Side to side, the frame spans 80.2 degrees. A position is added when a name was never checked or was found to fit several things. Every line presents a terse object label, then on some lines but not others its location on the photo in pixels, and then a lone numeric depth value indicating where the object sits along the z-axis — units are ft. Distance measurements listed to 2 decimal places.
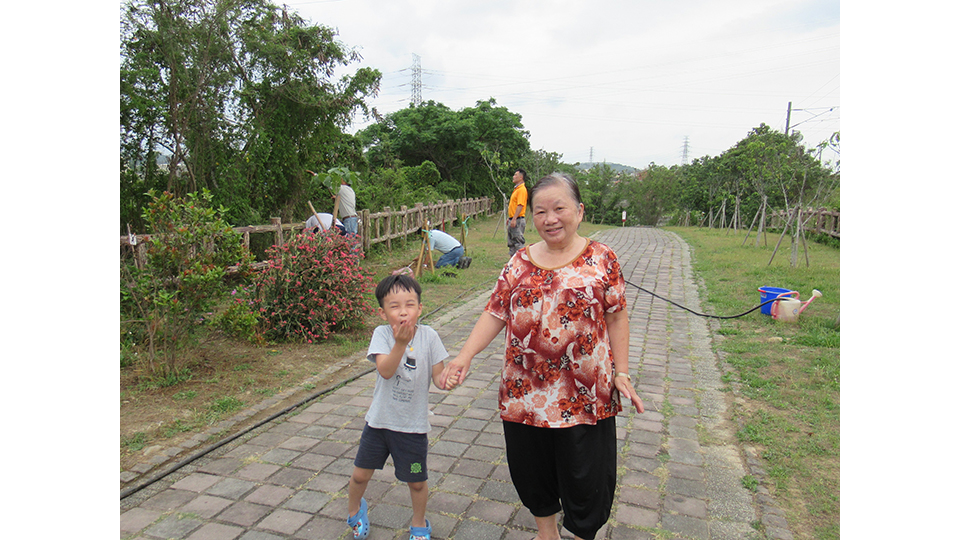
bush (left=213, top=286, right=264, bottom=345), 18.07
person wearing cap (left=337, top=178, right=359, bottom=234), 32.42
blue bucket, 23.31
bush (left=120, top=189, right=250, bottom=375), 14.64
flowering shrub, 19.04
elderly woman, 7.29
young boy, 7.92
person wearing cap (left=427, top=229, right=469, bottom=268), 35.27
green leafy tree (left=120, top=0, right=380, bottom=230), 24.12
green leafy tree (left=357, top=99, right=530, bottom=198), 83.61
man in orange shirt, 30.14
